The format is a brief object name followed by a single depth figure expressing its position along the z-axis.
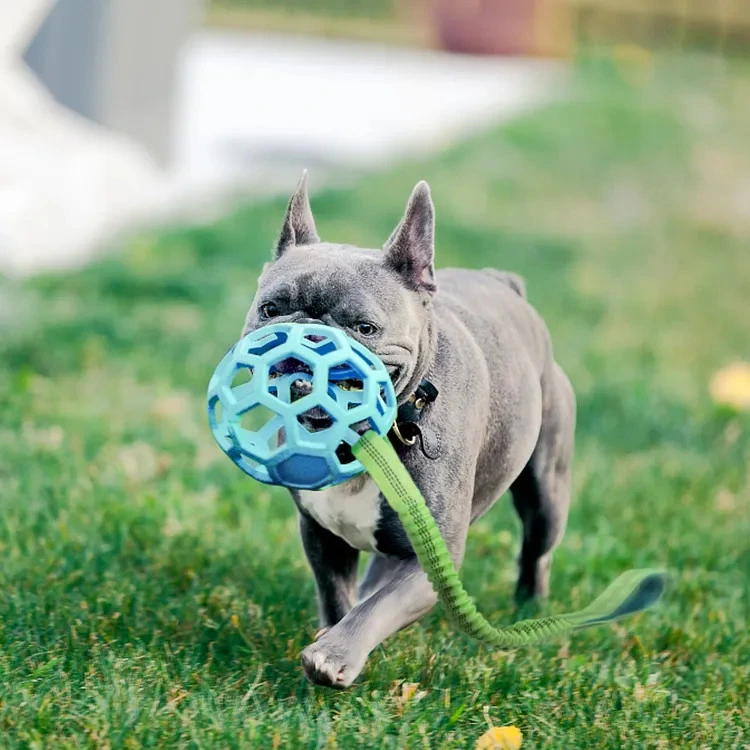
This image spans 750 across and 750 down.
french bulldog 6.27
